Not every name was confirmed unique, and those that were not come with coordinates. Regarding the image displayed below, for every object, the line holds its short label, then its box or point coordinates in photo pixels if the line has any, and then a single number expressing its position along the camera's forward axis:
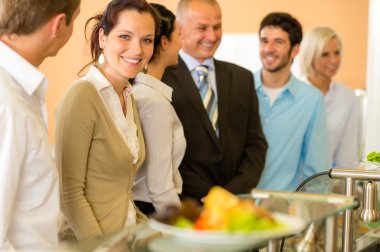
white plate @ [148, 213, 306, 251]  1.15
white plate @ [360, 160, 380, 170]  2.11
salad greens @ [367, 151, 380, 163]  2.35
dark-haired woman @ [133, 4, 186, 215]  2.47
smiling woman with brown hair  2.05
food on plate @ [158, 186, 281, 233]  1.18
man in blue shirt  3.53
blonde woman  4.18
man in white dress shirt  1.59
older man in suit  3.02
